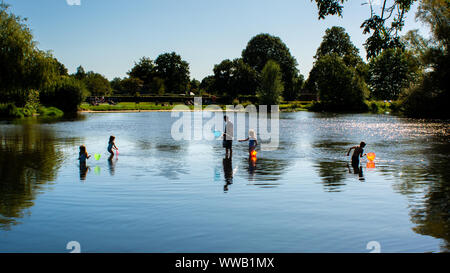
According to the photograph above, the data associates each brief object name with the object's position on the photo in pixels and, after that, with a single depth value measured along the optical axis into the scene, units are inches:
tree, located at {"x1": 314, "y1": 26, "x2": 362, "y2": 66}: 4319.6
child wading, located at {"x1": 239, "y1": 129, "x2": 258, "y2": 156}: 731.4
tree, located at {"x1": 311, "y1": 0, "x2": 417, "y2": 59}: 409.4
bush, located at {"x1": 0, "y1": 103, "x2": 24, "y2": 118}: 2097.7
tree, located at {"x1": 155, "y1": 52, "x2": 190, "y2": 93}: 6003.9
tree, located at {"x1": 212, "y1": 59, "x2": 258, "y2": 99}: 4704.2
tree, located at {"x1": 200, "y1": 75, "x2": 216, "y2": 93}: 5194.9
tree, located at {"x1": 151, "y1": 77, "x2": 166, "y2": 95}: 5201.8
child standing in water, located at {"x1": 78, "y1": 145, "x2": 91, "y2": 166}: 629.3
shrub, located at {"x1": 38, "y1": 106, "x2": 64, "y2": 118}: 2427.7
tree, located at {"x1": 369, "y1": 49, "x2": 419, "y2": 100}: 4293.8
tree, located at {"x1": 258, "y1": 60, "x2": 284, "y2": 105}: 3801.2
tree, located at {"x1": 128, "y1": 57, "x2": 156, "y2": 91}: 5984.3
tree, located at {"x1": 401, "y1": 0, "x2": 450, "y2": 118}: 2113.7
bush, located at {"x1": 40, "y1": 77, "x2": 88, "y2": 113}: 2713.1
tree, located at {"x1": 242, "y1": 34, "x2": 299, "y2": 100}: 4790.8
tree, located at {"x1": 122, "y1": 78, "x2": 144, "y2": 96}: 5083.7
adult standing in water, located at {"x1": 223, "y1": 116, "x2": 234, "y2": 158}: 727.8
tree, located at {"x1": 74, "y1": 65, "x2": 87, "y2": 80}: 5872.0
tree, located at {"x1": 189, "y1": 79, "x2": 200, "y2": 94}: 7599.4
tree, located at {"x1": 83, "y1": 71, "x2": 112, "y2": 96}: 4680.1
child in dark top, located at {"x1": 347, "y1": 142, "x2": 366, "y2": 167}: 646.5
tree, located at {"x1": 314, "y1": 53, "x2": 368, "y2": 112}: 3567.9
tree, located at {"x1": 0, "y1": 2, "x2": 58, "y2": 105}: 1904.5
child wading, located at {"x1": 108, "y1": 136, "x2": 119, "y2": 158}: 751.4
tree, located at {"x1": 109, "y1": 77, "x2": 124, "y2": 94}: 6402.6
